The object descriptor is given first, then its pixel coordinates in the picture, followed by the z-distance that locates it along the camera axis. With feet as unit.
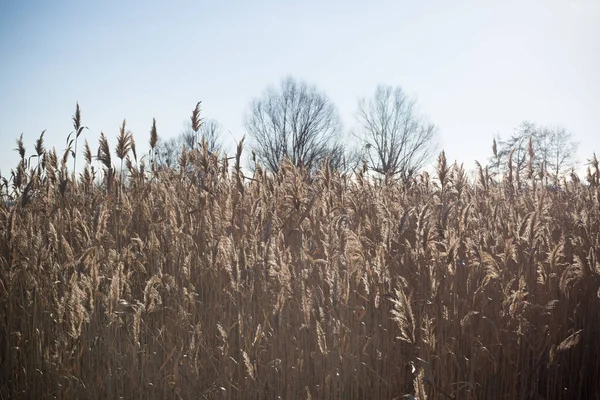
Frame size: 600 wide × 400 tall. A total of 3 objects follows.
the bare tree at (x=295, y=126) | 162.40
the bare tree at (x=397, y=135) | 165.58
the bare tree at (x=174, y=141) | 185.04
